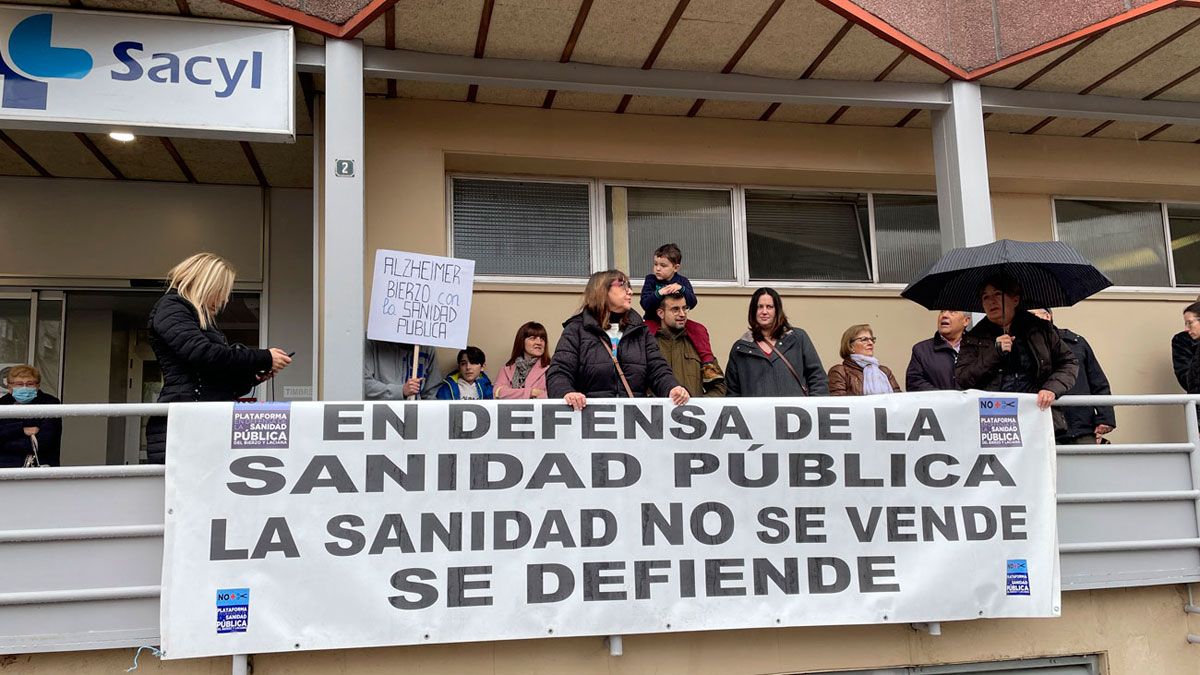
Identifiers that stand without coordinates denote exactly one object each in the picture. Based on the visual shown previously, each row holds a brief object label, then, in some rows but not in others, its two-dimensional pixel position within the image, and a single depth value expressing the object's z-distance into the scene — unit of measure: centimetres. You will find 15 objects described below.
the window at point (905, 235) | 814
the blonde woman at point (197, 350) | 428
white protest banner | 410
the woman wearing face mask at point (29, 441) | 593
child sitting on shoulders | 583
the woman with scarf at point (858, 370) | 631
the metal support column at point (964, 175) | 655
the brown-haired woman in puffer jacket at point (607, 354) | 482
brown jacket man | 564
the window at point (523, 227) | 733
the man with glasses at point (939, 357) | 626
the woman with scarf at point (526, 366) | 644
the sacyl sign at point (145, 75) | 518
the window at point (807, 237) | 794
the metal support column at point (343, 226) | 551
